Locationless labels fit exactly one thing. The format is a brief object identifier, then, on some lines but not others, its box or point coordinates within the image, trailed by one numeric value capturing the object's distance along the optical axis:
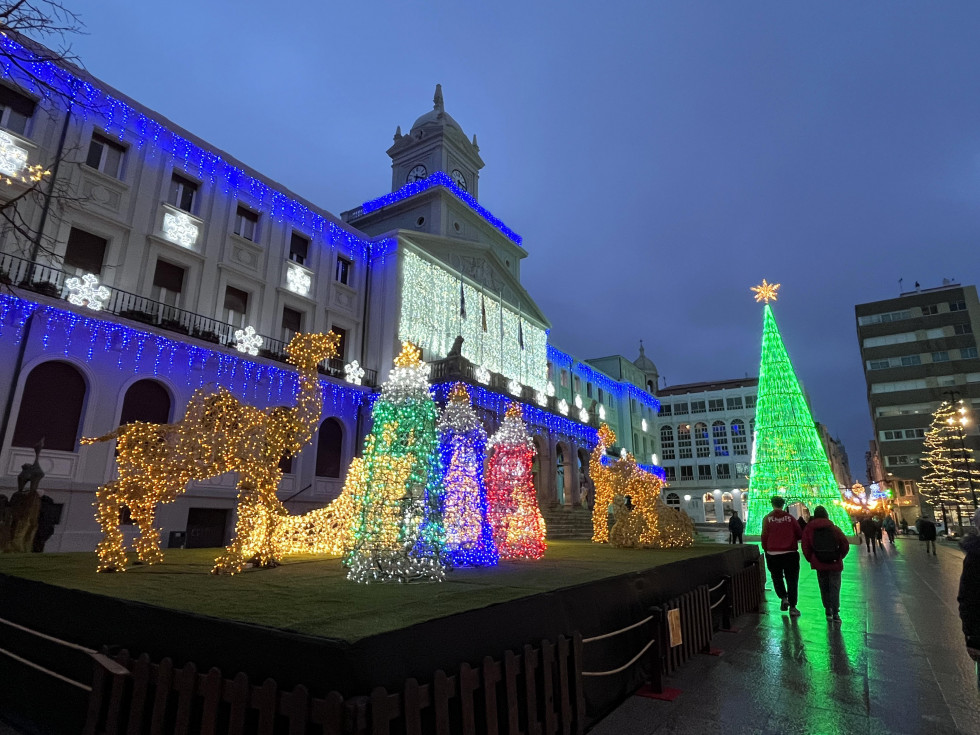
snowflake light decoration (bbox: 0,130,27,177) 13.75
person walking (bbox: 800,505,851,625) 7.46
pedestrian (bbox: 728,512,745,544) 20.50
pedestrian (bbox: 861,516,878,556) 22.33
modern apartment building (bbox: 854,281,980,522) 50.38
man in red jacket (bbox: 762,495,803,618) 8.26
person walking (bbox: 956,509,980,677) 3.78
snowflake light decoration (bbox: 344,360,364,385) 21.38
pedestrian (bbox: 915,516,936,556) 21.08
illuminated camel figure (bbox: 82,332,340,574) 7.38
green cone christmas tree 21.39
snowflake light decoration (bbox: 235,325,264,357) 17.69
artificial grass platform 3.76
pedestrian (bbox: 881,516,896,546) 31.01
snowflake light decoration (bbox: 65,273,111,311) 14.04
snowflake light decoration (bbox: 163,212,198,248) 17.09
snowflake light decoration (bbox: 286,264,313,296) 20.70
